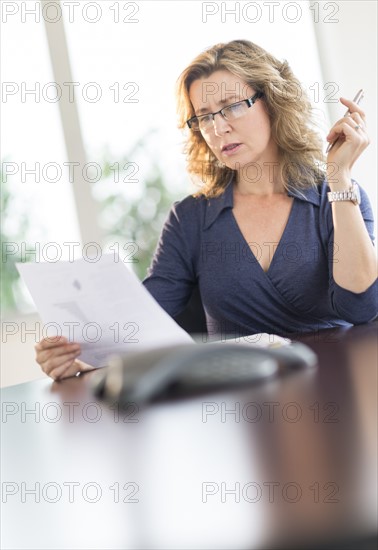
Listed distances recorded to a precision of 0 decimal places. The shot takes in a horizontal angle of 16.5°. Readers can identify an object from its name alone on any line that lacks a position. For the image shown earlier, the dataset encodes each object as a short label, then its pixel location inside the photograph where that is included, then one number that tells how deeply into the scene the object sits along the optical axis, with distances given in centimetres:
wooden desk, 85
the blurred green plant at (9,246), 436
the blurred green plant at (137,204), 458
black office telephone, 145
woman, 240
